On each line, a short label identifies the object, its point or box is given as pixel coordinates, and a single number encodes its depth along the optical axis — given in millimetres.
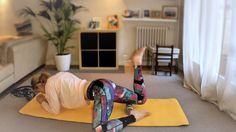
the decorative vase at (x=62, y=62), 4965
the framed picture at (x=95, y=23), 5305
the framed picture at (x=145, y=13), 5312
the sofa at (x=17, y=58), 3717
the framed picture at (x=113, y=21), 5328
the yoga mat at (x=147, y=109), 2701
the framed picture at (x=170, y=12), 5223
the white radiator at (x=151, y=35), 5284
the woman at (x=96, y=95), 2332
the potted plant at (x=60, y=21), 5027
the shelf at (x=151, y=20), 5158
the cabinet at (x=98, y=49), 5109
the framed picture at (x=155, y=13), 5293
